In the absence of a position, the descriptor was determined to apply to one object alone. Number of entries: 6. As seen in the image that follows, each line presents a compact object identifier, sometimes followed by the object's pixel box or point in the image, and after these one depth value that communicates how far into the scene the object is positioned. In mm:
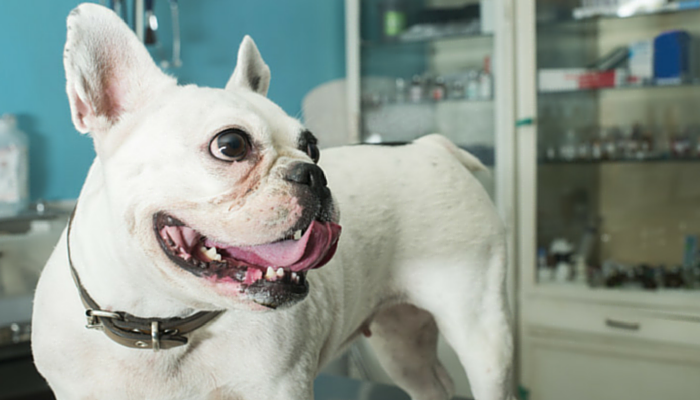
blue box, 2342
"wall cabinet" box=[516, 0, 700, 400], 2240
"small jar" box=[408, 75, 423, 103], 2727
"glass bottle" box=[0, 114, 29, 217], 1653
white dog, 664
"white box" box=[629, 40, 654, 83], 2400
